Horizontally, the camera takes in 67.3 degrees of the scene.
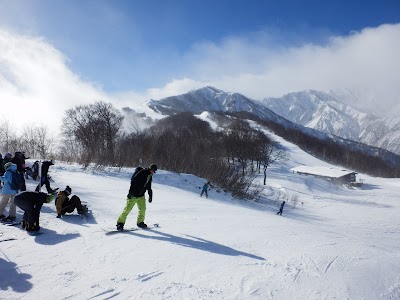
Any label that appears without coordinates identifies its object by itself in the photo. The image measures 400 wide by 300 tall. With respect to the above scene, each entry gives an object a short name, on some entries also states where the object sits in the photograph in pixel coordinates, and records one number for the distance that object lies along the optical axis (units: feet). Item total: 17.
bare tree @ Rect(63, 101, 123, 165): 141.79
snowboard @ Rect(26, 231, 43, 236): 23.48
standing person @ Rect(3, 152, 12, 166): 39.81
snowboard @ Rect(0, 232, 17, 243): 21.76
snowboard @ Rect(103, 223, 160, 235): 25.14
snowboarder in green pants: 26.14
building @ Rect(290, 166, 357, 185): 241.76
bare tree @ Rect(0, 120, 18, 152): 94.03
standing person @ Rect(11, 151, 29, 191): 34.02
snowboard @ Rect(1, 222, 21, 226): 25.22
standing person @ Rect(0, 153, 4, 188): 36.17
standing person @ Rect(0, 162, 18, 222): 25.77
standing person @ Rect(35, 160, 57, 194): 38.04
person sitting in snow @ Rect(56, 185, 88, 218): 29.45
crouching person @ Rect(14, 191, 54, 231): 23.59
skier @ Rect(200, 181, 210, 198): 69.27
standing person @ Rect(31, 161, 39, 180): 52.49
